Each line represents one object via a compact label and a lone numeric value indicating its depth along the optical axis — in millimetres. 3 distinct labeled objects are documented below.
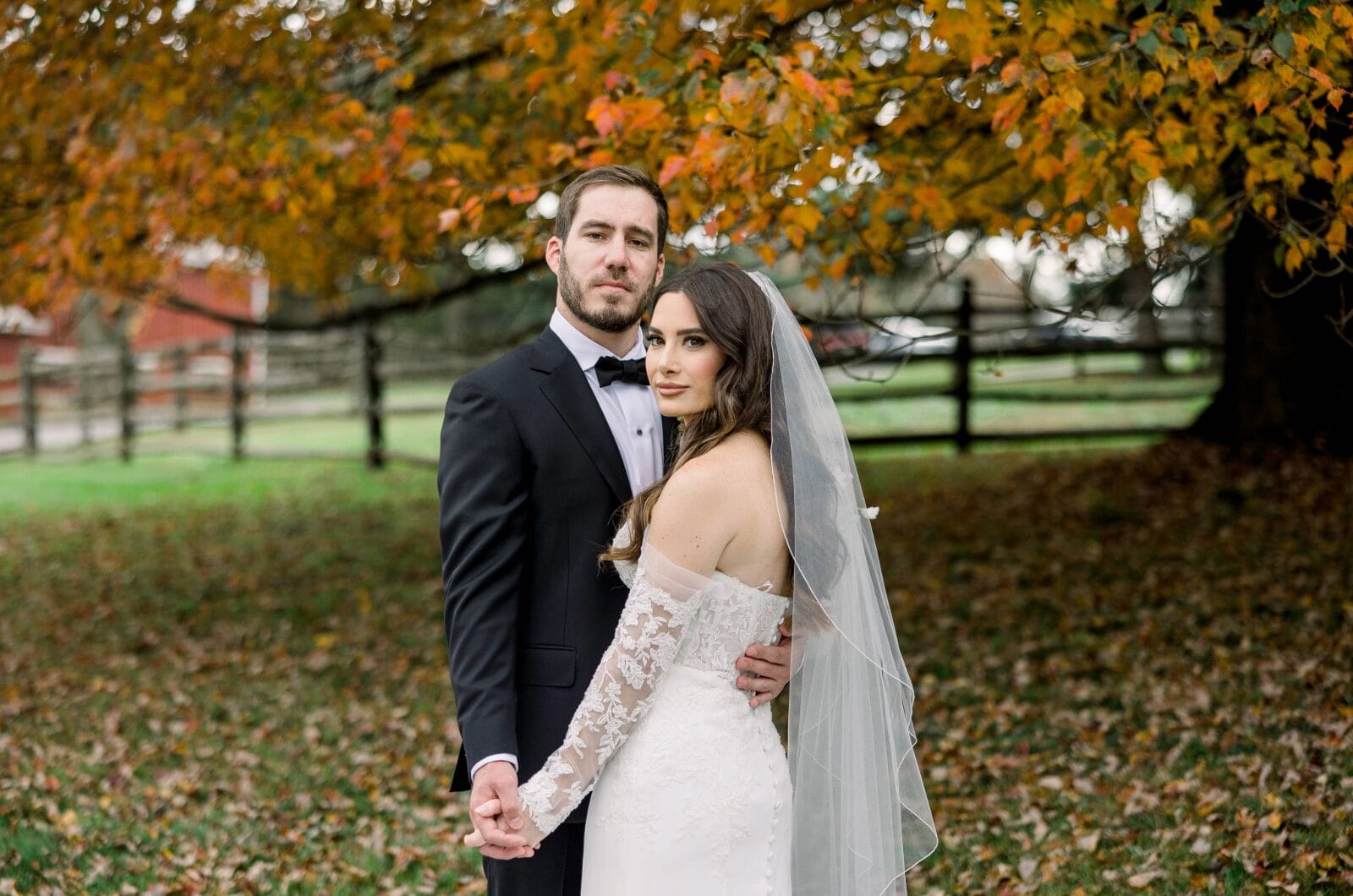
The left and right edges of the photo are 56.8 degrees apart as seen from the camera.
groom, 2898
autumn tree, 4762
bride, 2830
